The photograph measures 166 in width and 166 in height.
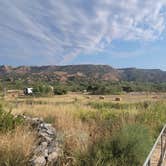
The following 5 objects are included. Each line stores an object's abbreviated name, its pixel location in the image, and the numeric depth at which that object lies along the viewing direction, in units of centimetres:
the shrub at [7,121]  466
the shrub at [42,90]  3711
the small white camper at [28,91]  3807
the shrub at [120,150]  336
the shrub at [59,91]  4070
